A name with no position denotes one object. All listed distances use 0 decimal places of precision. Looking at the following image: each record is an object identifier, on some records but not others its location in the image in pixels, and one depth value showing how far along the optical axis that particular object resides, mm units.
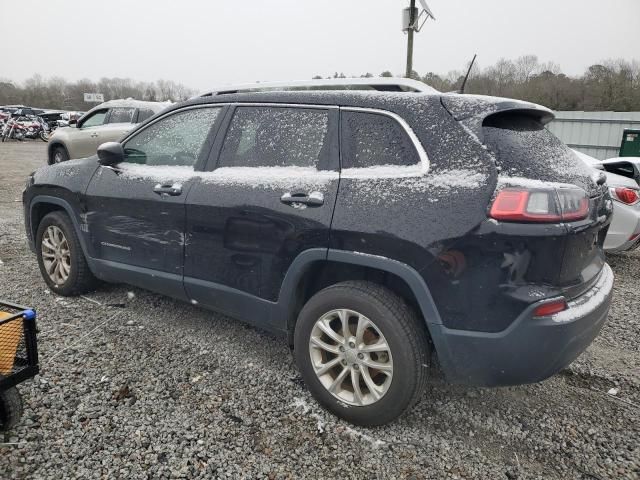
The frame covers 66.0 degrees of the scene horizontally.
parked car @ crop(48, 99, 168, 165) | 10977
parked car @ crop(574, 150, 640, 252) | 5020
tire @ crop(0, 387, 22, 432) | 2318
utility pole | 10891
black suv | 2090
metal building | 17000
